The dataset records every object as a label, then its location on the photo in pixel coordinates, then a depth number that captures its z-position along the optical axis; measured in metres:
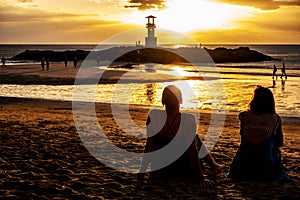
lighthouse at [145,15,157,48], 78.69
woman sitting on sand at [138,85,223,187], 5.74
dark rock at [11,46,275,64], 86.38
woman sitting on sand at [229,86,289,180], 5.81
